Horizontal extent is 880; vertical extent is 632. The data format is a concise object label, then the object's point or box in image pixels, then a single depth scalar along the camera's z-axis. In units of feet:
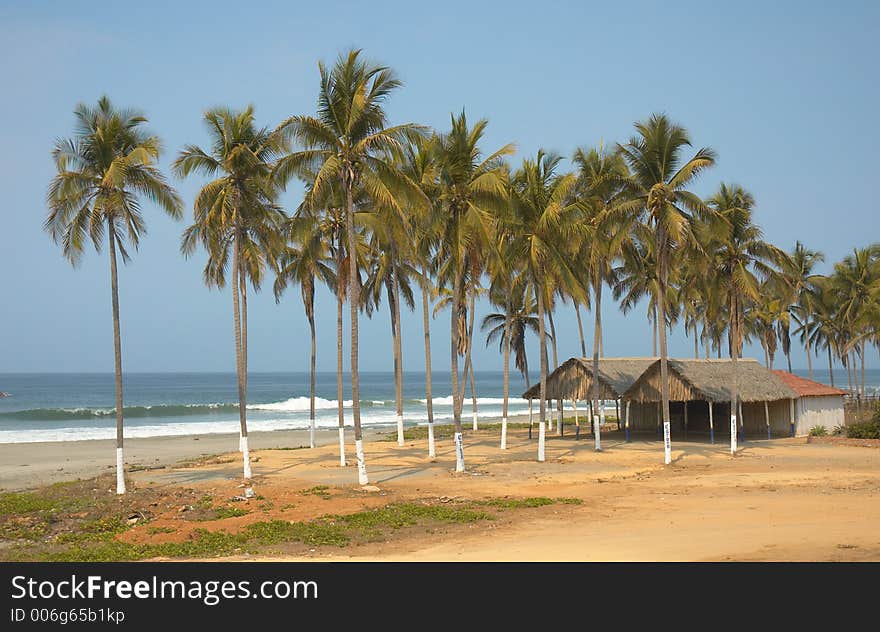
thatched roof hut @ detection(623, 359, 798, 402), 102.37
